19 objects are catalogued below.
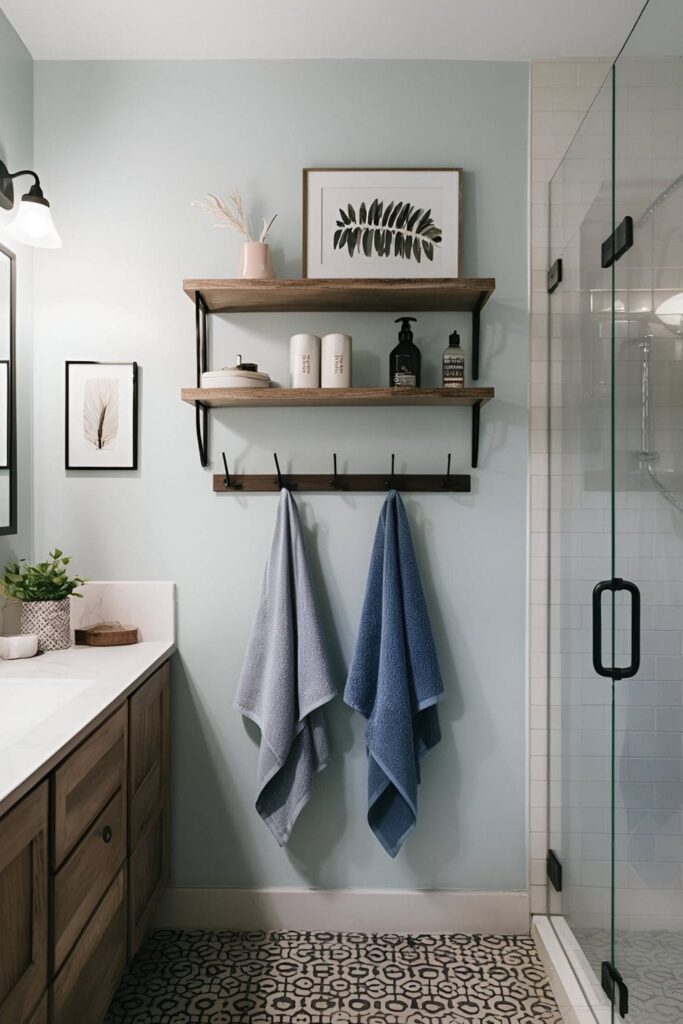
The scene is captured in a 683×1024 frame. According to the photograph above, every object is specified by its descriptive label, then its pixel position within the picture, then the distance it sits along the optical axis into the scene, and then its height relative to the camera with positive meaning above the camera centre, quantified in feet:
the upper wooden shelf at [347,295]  6.36 +1.87
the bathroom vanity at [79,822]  3.81 -1.99
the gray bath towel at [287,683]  6.66 -1.60
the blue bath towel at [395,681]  6.61 -1.57
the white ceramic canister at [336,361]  6.68 +1.31
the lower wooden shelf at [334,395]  6.46 +0.97
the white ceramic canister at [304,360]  6.69 +1.32
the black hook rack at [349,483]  7.02 +0.22
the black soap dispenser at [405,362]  6.63 +1.31
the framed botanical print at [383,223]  6.96 +2.66
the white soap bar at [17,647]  6.14 -1.17
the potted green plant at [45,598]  6.42 -0.80
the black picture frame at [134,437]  7.06 +0.66
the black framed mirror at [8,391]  6.41 +1.01
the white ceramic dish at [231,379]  6.51 +1.12
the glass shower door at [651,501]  4.24 +0.04
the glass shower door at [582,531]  5.41 -0.20
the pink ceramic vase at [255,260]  6.61 +2.20
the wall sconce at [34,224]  5.91 +2.26
